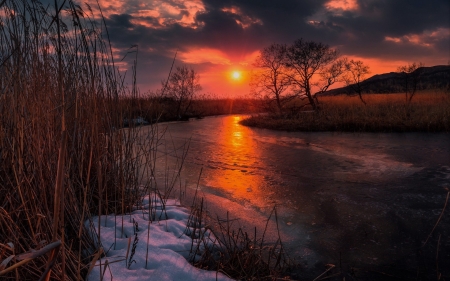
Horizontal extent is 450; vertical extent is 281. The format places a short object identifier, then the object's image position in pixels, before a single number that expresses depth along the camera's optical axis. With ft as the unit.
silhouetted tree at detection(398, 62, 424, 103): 48.52
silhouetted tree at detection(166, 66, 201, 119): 52.29
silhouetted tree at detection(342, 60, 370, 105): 48.66
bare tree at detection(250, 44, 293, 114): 45.21
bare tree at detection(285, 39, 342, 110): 44.37
